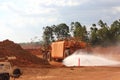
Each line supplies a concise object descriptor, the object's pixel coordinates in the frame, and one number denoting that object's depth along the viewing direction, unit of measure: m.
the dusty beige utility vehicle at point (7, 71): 21.33
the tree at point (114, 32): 83.77
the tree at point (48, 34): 103.21
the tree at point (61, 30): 106.21
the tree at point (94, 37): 83.50
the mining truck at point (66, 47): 46.19
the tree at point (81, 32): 85.04
